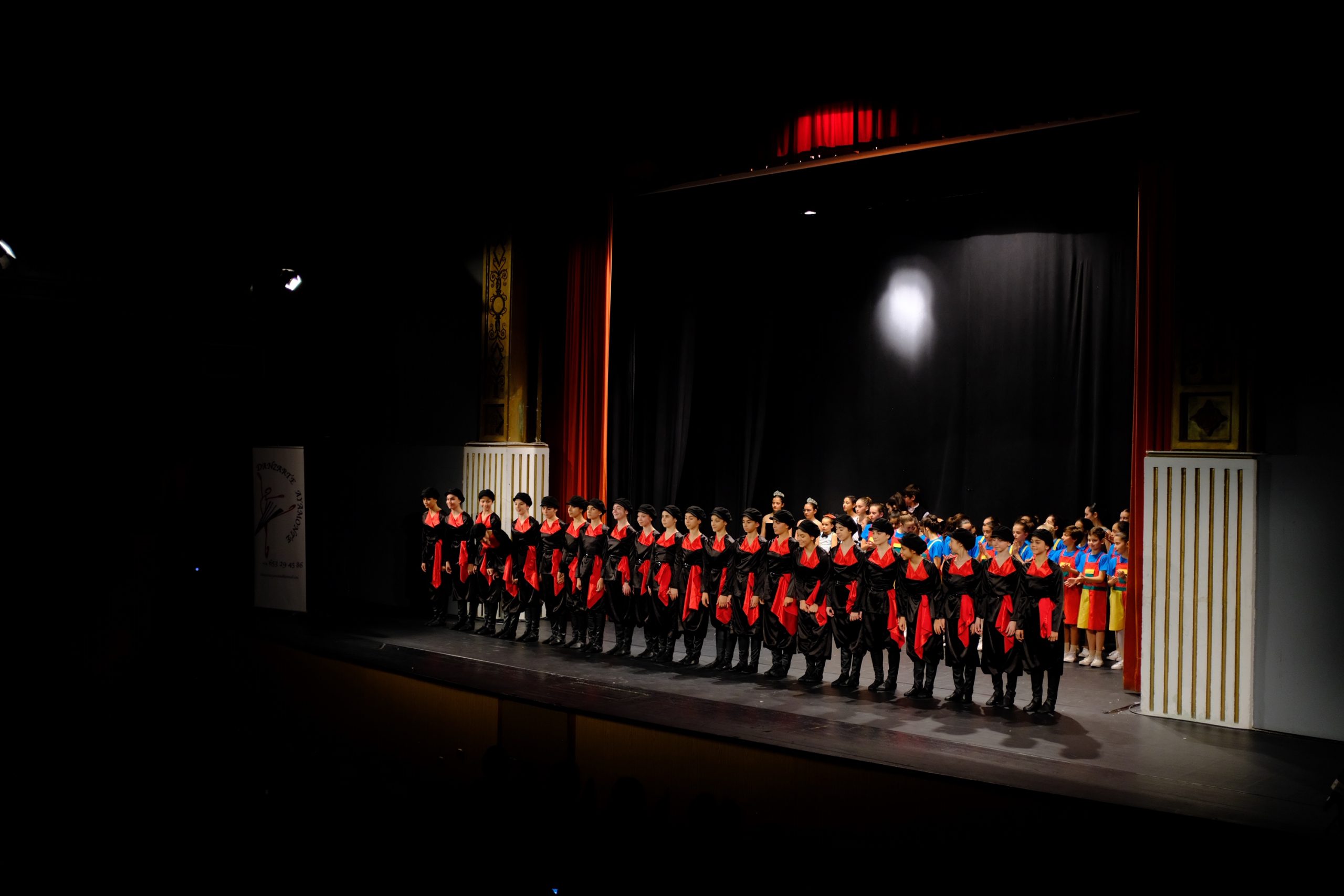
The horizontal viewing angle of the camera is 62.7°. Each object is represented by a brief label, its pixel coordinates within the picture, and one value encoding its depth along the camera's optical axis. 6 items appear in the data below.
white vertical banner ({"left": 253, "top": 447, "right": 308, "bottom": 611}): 10.65
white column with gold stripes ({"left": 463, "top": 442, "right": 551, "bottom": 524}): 10.80
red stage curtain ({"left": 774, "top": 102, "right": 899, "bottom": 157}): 8.23
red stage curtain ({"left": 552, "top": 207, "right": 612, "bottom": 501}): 10.70
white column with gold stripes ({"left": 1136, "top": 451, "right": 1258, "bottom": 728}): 6.86
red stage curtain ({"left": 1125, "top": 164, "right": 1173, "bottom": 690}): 7.42
